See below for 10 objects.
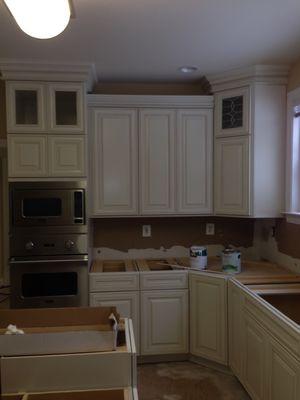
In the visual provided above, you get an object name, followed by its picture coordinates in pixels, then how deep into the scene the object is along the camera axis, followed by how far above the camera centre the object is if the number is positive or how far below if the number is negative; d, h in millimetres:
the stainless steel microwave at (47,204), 2818 -112
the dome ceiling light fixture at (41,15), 1182 +589
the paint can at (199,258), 3053 -577
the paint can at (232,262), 2922 -588
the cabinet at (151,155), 3121 +309
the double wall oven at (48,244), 2818 -431
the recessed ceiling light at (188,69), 2918 +1001
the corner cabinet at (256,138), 2961 +436
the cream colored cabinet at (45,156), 2848 +271
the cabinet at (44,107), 2840 +661
